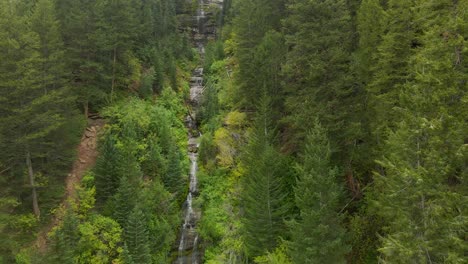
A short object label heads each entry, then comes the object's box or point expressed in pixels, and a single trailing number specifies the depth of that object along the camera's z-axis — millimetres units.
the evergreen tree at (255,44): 29375
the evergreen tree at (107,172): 26984
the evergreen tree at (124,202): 25172
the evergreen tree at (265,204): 21906
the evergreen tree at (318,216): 17156
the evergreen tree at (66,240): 20609
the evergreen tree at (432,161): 12195
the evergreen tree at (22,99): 23109
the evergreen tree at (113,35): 33938
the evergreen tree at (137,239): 23766
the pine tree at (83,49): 32719
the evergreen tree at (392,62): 20078
